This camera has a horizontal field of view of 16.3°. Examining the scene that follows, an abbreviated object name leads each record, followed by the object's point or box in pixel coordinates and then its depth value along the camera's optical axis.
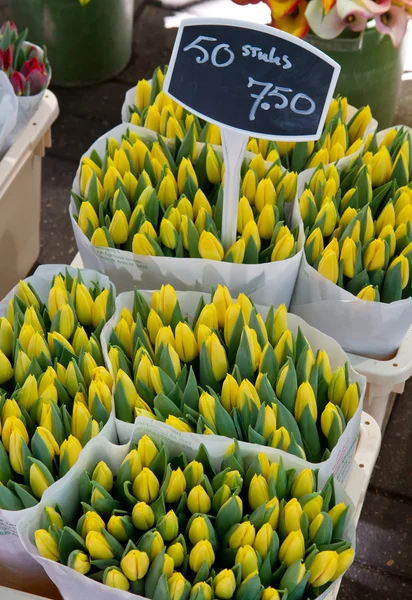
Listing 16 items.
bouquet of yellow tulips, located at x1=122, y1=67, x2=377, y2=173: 1.68
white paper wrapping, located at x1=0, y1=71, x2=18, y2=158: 1.87
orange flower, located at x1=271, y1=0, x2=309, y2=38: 2.05
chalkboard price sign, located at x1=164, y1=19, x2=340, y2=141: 1.43
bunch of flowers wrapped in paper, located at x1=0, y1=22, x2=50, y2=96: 1.95
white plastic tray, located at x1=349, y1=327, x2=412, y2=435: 1.58
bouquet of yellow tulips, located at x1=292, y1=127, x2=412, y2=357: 1.54
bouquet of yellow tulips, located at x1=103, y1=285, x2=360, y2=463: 1.40
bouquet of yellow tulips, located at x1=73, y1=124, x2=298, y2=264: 1.55
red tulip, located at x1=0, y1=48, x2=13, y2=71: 1.94
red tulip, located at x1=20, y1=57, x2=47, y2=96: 1.97
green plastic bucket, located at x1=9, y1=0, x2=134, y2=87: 2.61
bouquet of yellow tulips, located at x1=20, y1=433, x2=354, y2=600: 1.31
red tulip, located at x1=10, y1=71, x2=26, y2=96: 1.95
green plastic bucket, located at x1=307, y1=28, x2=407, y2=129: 2.20
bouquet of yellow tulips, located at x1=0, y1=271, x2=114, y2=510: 1.38
